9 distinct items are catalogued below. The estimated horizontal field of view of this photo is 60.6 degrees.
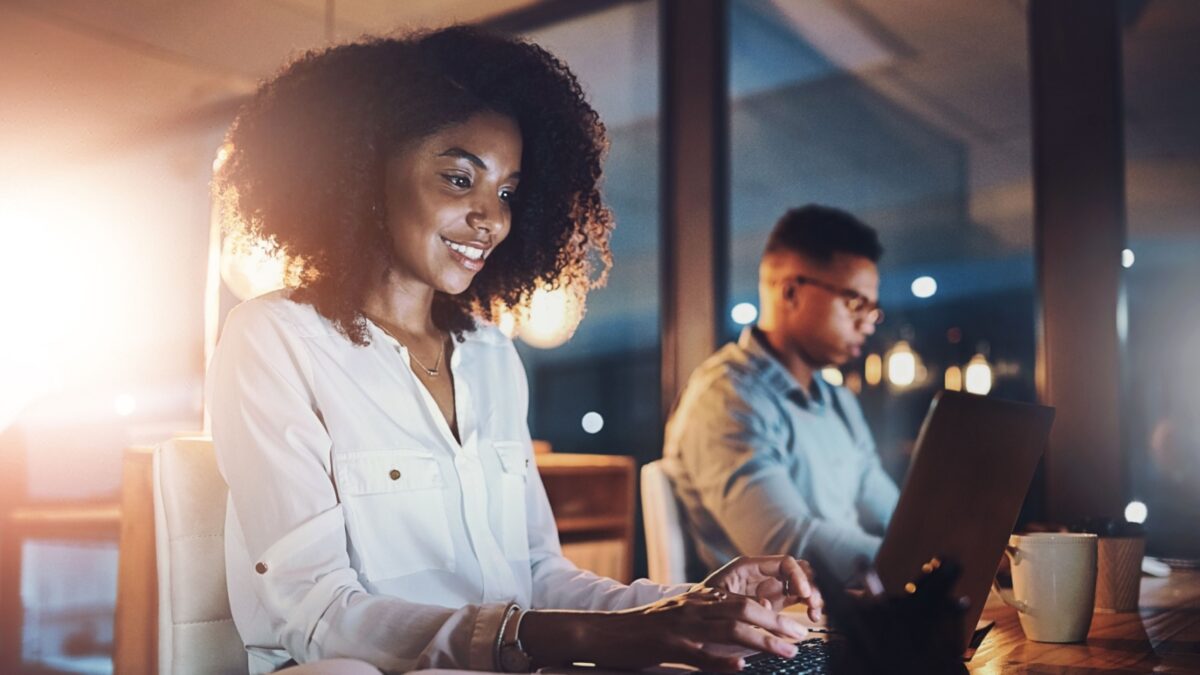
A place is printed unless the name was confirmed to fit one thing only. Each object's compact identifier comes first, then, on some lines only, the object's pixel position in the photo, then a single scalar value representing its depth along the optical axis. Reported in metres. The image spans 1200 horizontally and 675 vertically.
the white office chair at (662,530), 2.19
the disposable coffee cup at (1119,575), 1.58
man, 2.32
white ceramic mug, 1.28
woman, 1.17
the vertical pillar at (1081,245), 2.56
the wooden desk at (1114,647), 1.13
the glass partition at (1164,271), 2.62
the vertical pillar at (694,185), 3.34
